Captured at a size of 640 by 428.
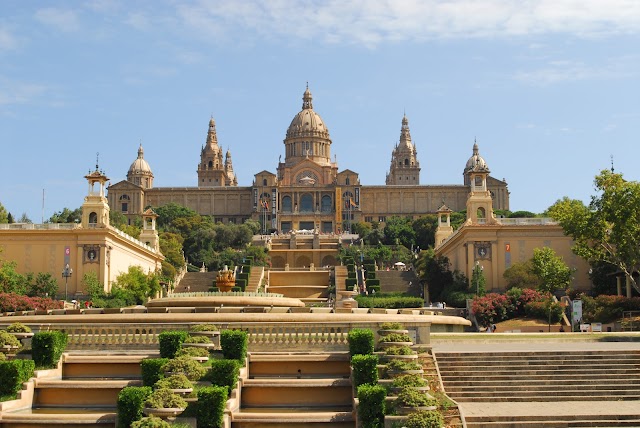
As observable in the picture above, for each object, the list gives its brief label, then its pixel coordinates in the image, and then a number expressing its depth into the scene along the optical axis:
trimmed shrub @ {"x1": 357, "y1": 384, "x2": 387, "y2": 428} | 19.33
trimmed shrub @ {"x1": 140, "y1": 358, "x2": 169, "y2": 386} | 21.22
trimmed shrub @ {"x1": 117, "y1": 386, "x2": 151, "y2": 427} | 19.16
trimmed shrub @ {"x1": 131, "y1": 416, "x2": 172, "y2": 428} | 17.92
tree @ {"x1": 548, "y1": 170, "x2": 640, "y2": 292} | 50.59
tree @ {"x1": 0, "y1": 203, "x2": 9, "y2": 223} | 93.69
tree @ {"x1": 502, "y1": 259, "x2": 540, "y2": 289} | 66.48
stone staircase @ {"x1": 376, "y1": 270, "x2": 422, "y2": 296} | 81.62
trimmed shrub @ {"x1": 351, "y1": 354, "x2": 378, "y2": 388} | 21.30
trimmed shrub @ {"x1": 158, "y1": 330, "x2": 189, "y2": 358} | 23.23
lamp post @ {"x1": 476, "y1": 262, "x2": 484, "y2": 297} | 63.78
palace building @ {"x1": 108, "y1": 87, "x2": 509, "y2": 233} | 164.88
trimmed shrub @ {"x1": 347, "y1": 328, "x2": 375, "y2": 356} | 23.42
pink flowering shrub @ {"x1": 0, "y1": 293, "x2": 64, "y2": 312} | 55.66
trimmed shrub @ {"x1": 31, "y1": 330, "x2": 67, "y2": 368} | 23.33
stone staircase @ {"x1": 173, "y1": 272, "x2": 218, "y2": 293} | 84.81
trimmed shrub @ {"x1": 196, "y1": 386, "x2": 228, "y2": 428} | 19.20
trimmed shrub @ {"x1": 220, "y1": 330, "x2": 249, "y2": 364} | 22.98
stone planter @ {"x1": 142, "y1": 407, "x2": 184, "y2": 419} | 18.88
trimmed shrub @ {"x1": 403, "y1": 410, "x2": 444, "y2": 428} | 18.27
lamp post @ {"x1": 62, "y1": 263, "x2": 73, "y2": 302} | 64.06
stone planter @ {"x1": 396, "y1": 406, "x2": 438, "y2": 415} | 19.14
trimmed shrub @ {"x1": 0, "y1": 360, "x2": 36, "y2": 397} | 21.59
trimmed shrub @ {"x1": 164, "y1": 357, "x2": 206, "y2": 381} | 21.08
